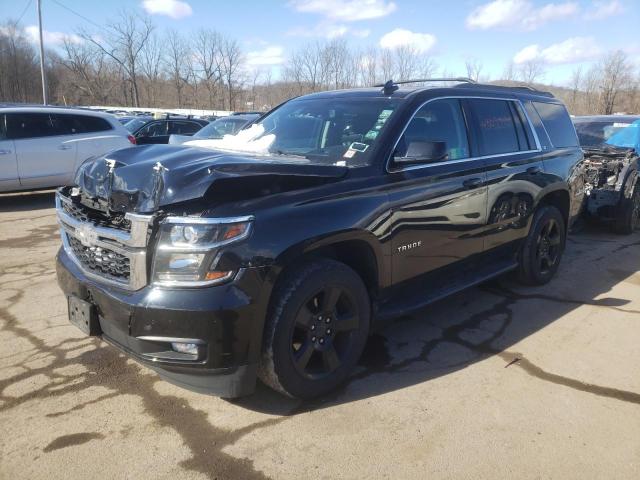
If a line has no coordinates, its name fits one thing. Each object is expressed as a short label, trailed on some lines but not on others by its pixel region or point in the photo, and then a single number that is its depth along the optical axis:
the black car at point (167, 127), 15.38
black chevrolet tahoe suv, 2.57
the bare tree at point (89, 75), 63.56
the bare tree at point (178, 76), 58.81
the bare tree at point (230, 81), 57.00
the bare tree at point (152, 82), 61.08
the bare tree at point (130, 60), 57.12
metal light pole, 28.75
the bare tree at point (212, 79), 57.44
